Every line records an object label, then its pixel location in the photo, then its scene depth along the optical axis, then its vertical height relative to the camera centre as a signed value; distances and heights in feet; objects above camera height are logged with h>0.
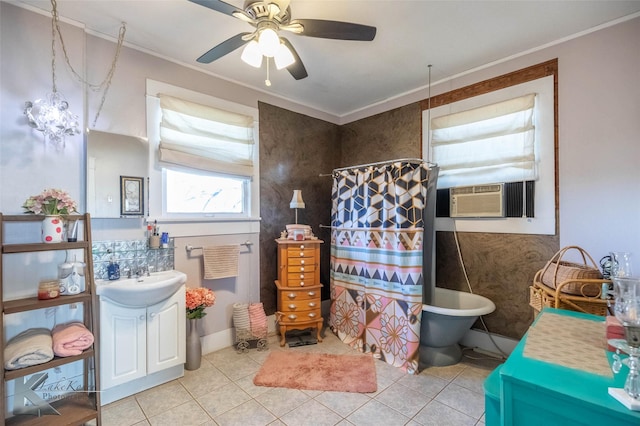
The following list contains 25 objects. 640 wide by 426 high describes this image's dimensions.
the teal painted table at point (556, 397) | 2.58 -1.72
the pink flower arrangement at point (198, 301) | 8.34 -2.59
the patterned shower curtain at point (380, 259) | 8.55 -1.54
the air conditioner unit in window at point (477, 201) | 8.93 +0.36
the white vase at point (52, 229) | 5.96 -0.37
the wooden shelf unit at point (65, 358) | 5.35 -2.85
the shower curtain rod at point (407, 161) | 8.77 +1.56
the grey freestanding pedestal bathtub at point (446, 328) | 8.07 -3.34
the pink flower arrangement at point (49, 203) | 5.99 +0.17
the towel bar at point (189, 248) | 9.02 -1.13
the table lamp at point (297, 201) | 10.69 +0.37
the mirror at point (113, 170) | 7.34 +1.09
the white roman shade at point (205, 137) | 8.66 +2.39
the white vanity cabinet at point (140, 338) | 6.75 -3.15
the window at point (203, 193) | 9.08 +0.61
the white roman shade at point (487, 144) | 8.43 +2.15
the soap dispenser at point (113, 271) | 7.39 -1.51
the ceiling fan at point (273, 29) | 5.19 +3.51
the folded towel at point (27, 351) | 5.28 -2.59
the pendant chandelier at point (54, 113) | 6.53 +2.23
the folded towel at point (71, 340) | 5.74 -2.58
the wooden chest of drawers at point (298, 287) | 9.92 -2.59
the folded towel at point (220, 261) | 9.21 -1.62
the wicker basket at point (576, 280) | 5.30 -1.26
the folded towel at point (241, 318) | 9.64 -3.54
